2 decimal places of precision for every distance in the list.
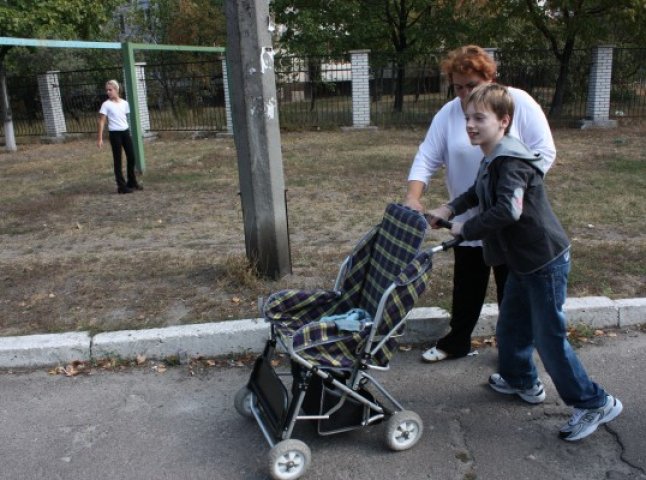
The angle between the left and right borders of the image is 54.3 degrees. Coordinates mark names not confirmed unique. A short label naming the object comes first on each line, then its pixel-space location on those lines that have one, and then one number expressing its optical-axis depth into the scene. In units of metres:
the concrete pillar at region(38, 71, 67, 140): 19.36
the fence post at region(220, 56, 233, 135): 17.86
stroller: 2.79
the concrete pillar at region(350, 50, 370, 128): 17.67
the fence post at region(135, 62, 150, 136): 18.34
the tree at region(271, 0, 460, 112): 22.94
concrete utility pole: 4.50
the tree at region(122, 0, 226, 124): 31.05
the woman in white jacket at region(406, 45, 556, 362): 3.17
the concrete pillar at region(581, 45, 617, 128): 16.50
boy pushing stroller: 2.72
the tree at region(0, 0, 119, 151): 15.34
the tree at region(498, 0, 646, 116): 17.02
